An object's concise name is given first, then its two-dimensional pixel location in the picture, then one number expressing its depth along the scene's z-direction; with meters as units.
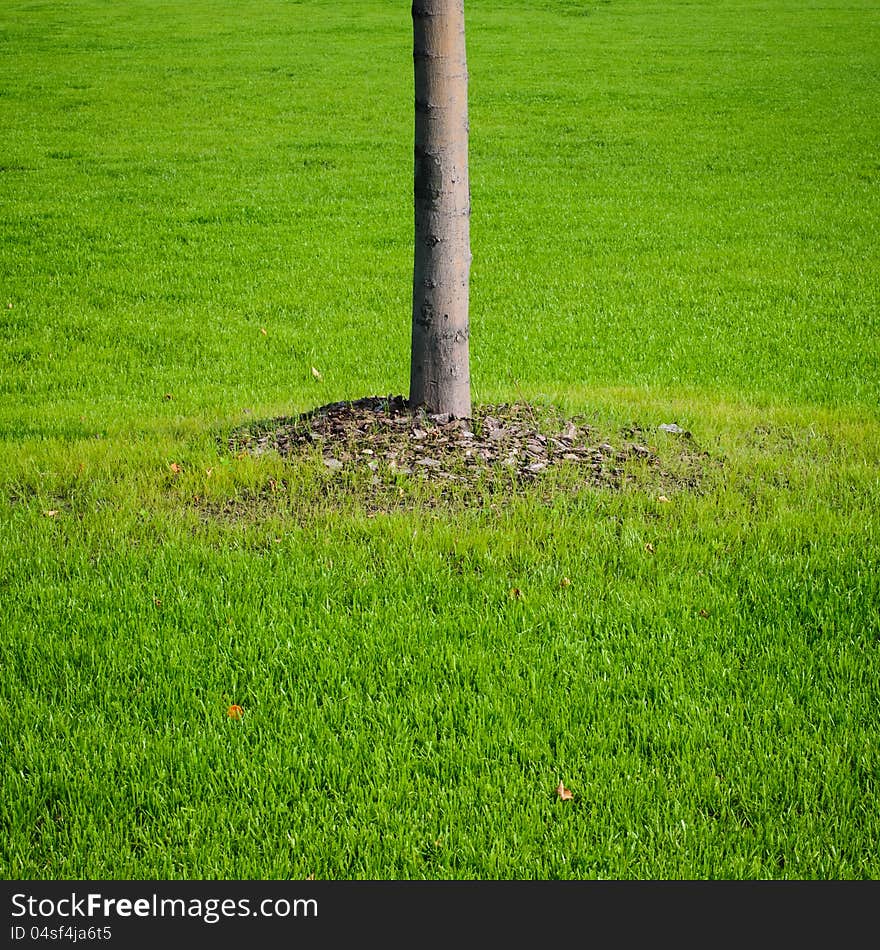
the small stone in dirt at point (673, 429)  12.07
